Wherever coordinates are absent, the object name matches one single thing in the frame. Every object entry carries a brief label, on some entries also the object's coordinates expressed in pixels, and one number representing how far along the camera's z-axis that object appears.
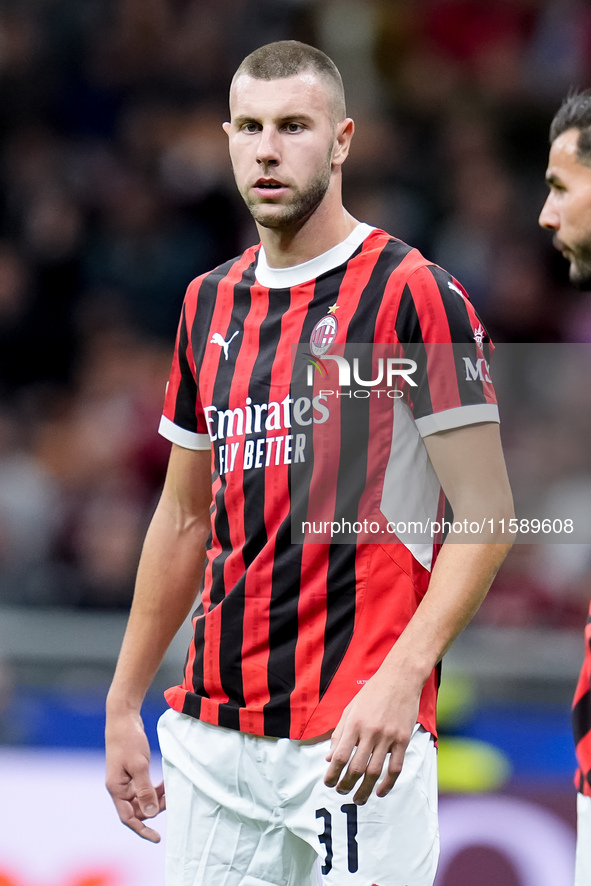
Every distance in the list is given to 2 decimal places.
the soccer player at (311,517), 17.51
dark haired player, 17.65
